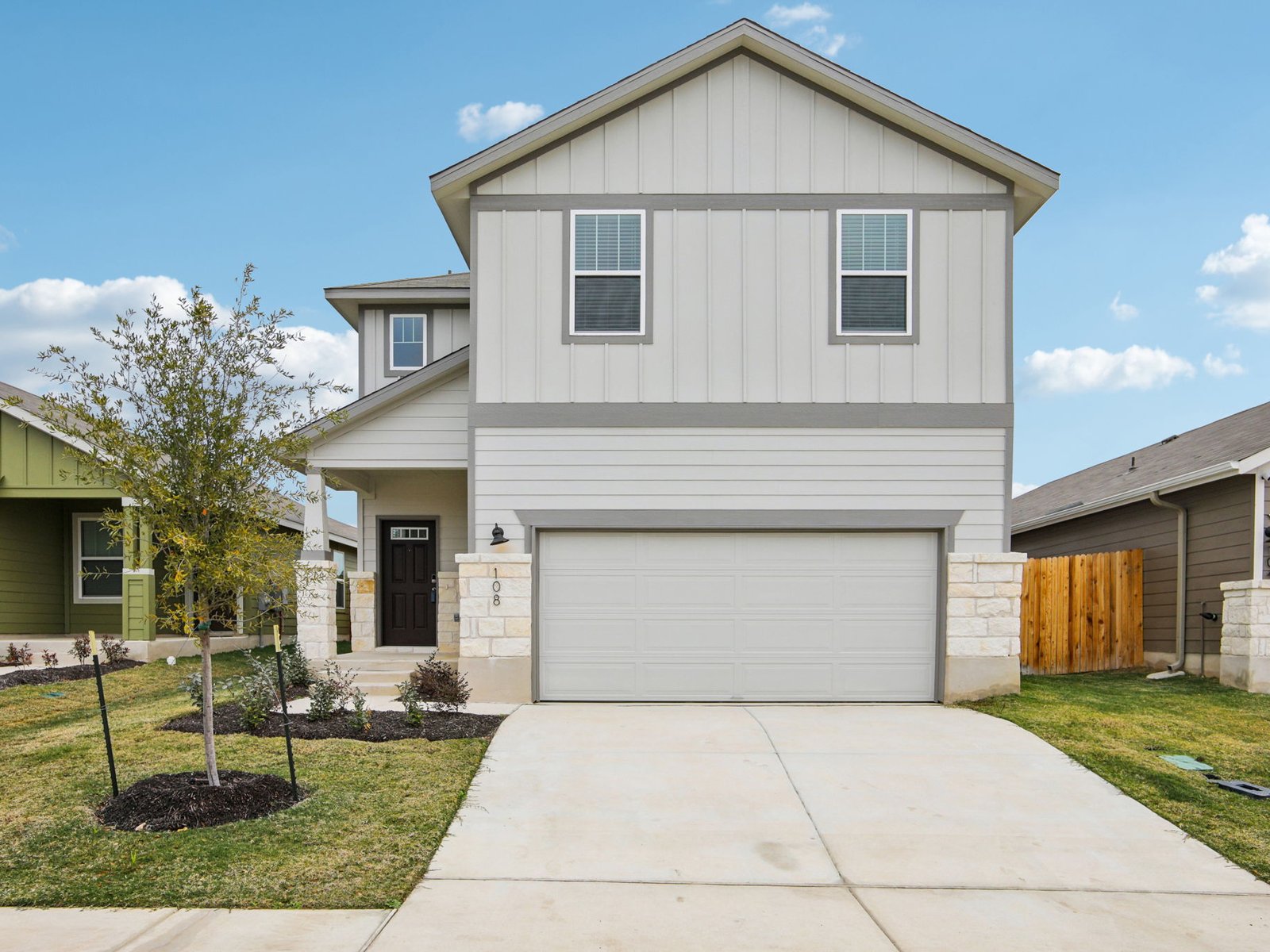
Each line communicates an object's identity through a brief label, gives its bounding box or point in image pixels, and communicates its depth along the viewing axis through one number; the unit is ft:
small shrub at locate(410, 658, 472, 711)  34.73
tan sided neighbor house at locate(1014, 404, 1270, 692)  41.39
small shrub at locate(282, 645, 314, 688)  39.14
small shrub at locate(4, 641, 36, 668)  50.34
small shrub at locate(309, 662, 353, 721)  32.32
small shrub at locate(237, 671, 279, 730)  31.19
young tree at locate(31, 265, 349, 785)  22.71
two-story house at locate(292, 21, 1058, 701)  38.04
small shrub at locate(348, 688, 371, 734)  30.83
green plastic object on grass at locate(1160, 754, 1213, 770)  28.19
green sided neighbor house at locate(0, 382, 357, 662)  52.95
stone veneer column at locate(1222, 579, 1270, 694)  40.19
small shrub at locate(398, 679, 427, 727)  31.86
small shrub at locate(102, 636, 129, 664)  49.85
